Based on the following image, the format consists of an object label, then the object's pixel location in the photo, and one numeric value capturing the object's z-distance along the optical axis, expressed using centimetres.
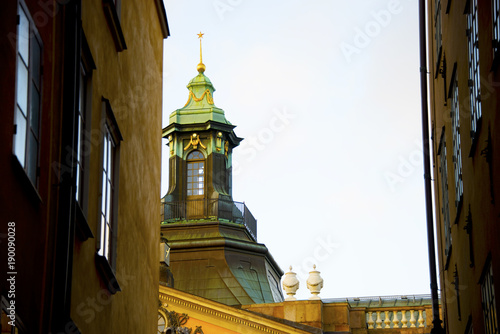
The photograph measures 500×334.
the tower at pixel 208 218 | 5993
